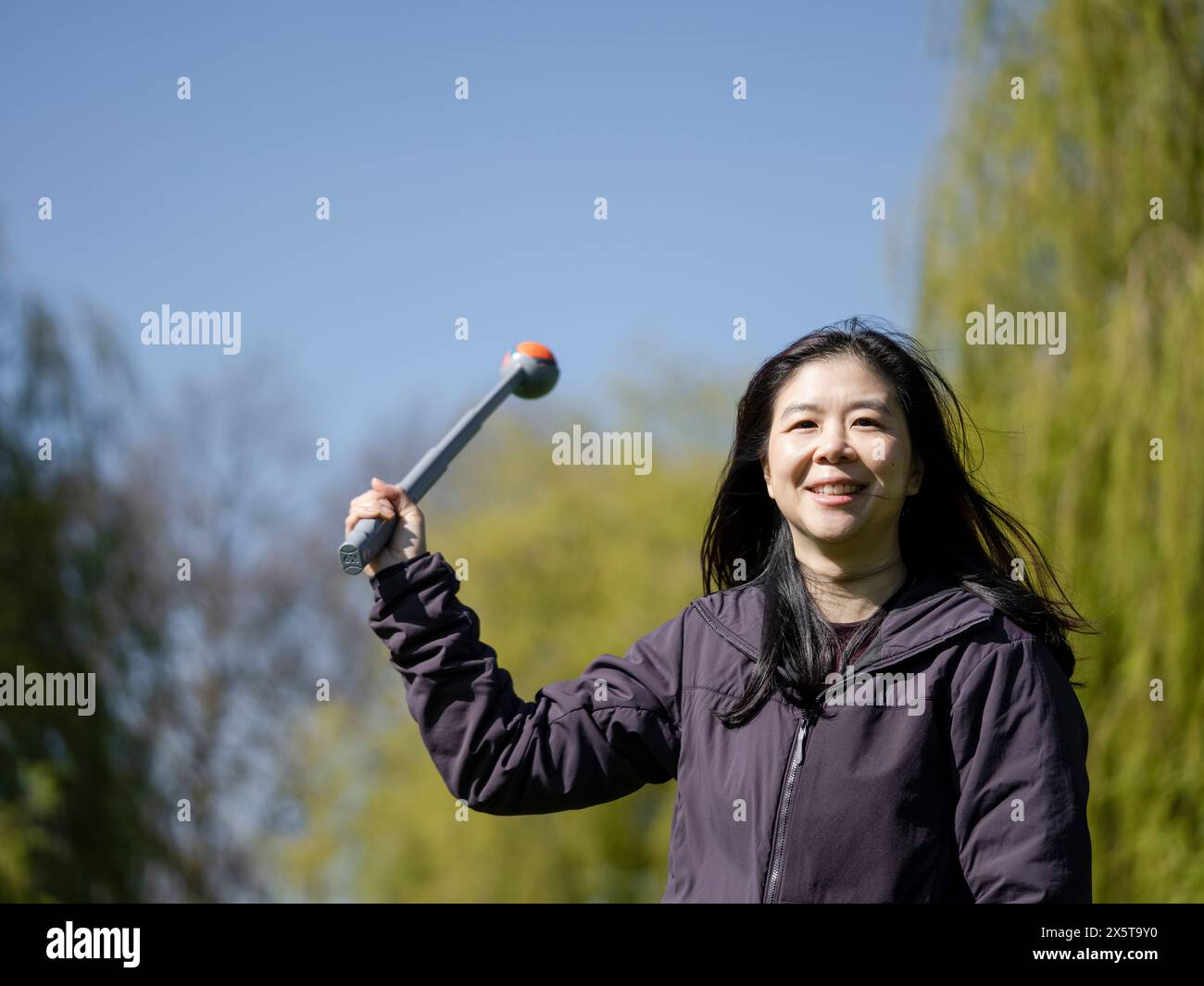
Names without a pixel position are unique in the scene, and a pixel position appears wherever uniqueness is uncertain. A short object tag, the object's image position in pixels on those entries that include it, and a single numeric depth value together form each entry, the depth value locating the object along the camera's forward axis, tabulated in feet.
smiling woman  5.65
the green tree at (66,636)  23.26
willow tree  17.08
